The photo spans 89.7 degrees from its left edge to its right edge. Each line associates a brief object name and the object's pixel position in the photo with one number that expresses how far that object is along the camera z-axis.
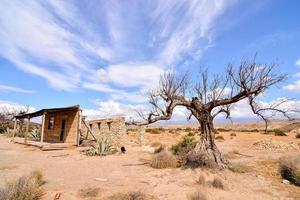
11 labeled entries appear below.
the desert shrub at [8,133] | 17.24
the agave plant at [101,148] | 8.88
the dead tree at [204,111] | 5.94
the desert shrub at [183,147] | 8.39
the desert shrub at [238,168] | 6.02
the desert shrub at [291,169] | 5.40
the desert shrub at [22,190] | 3.46
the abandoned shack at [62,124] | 11.53
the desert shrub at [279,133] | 17.00
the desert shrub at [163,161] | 6.43
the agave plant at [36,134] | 14.88
